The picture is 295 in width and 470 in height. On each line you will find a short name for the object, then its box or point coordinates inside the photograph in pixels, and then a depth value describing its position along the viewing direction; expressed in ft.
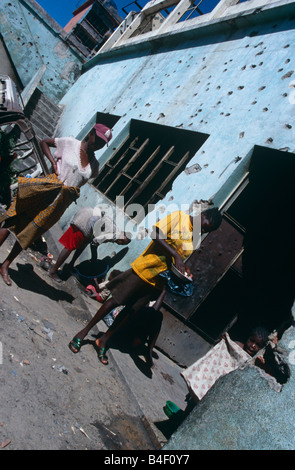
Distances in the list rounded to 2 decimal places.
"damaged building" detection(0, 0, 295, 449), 12.28
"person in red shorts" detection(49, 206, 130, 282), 13.42
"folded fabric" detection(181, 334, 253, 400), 8.50
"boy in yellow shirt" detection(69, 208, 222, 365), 9.20
